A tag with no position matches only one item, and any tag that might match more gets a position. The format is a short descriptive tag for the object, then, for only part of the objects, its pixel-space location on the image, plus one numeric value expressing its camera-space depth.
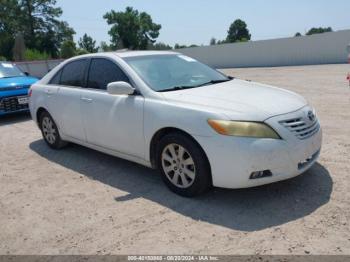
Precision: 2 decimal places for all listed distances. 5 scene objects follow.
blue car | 9.01
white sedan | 3.67
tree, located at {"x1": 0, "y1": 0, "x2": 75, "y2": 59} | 59.82
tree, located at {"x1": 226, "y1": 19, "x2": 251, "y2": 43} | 85.38
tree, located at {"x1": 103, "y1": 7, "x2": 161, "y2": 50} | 69.00
